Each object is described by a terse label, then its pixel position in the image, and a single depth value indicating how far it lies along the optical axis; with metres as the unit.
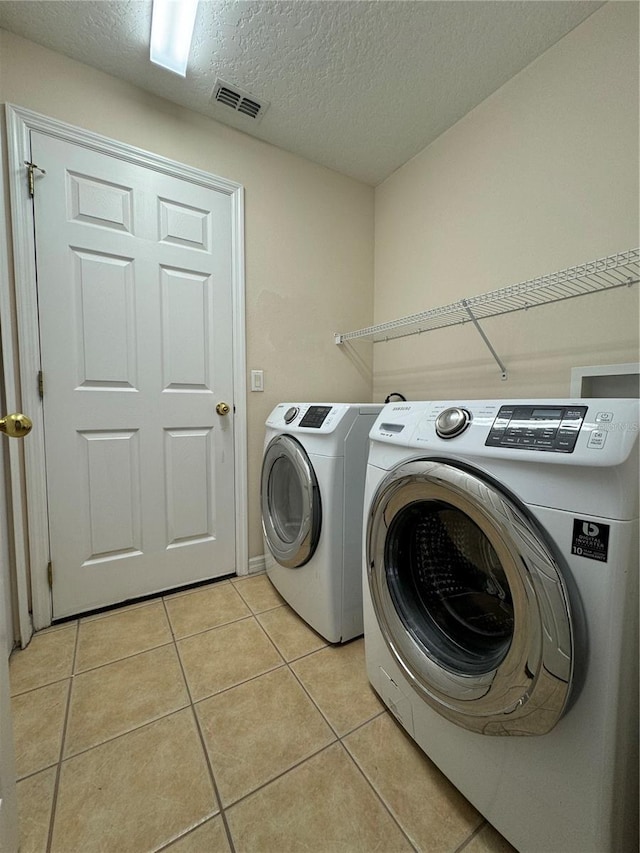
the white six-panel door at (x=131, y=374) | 1.38
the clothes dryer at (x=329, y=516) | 1.24
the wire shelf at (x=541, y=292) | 1.02
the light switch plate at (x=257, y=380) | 1.79
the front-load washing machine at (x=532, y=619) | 0.55
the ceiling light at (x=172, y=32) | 1.16
